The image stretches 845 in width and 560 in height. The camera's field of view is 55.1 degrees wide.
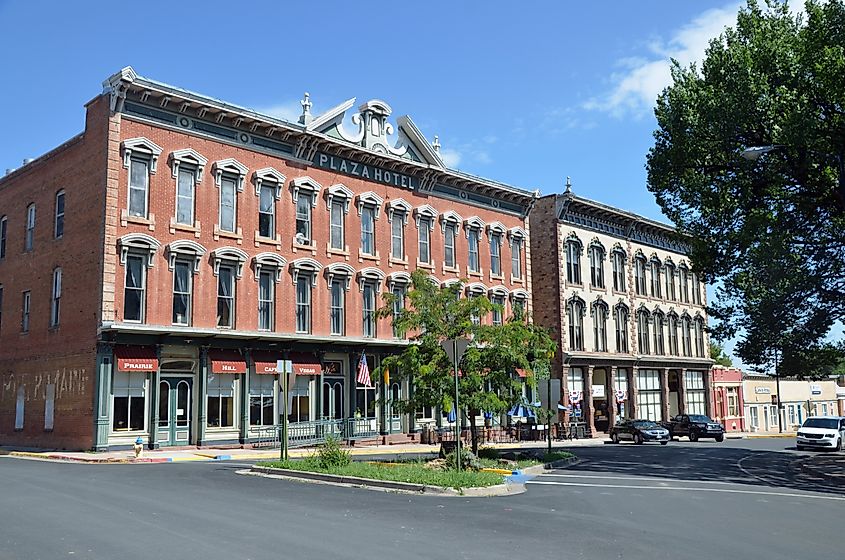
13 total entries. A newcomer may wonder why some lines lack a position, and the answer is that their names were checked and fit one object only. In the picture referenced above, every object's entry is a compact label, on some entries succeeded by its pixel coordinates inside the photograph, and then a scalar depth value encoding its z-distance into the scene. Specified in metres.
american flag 34.50
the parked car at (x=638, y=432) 41.62
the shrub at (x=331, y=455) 19.44
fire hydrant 25.45
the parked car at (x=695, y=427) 47.06
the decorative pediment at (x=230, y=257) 31.83
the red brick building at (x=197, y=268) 29.19
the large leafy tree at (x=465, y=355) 22.62
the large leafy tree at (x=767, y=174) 23.50
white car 36.53
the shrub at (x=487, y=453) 24.98
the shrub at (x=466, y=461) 20.30
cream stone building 48.50
